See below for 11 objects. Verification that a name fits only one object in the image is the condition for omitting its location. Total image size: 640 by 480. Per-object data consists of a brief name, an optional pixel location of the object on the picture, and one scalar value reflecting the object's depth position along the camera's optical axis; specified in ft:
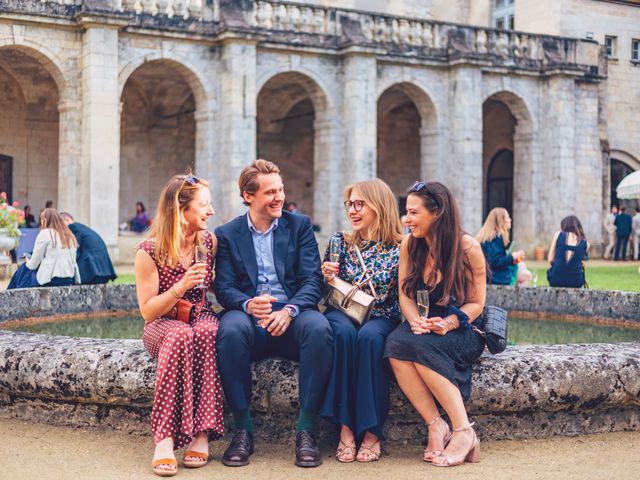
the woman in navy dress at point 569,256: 38.99
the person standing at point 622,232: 94.94
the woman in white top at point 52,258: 36.27
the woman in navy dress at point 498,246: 37.24
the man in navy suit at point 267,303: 17.53
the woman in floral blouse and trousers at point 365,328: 17.60
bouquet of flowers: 62.08
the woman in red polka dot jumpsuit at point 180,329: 17.11
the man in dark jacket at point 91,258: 38.78
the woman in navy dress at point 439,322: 17.47
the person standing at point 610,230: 97.55
